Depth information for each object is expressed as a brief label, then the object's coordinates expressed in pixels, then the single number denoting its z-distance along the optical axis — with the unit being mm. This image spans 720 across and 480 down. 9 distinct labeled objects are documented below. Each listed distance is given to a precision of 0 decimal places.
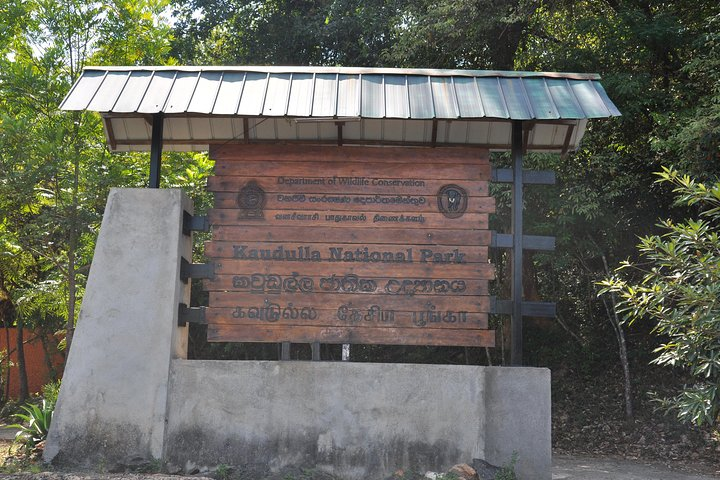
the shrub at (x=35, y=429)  7027
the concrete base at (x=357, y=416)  6555
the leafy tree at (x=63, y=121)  10289
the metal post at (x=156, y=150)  7203
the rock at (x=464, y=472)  6285
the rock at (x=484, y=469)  6312
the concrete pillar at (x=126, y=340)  6555
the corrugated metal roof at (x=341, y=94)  6773
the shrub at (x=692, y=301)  6613
